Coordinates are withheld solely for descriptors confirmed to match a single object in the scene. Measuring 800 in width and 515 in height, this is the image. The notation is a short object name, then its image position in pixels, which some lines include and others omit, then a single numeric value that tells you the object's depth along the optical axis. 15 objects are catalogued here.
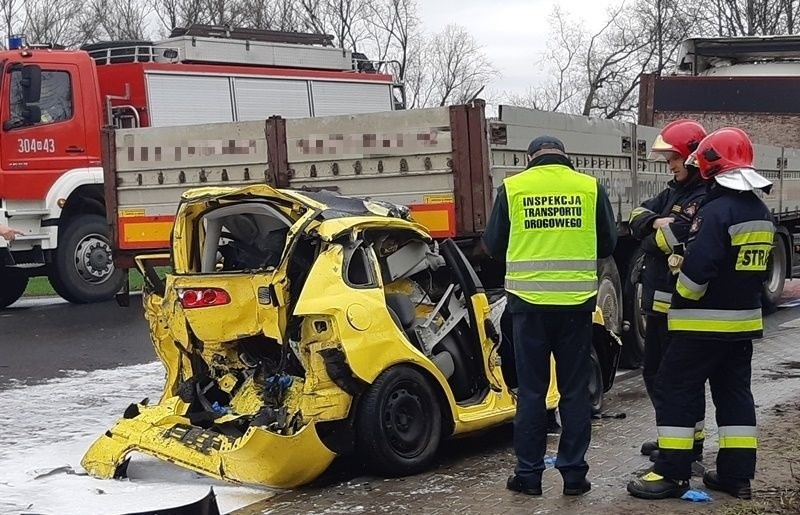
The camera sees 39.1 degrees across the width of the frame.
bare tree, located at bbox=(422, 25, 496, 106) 44.09
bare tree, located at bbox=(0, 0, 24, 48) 39.84
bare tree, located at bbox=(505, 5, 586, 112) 45.00
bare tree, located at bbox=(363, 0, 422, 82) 43.34
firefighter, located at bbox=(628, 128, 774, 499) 5.41
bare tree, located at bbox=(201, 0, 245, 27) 40.59
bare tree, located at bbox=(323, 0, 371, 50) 42.50
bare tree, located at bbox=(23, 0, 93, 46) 40.91
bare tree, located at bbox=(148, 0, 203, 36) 41.28
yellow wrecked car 5.89
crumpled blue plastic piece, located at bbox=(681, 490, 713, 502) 5.51
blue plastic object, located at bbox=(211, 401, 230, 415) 6.42
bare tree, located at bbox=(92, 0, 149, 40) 42.59
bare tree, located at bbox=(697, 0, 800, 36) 41.19
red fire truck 13.25
